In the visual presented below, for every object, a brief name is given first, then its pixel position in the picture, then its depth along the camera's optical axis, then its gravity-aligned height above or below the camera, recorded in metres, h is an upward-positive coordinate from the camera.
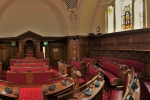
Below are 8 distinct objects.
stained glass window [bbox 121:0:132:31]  7.73 +2.48
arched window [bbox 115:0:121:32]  8.47 +2.60
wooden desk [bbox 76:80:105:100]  2.42 -1.02
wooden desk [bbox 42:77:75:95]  3.25 -1.20
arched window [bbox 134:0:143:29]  6.92 +2.20
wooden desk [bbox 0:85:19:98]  3.04 -1.26
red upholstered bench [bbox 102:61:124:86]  3.85 -1.00
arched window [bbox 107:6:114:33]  9.03 +2.49
